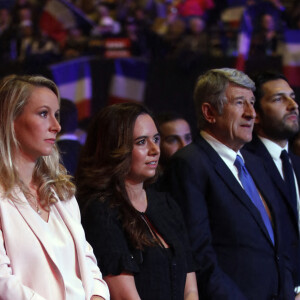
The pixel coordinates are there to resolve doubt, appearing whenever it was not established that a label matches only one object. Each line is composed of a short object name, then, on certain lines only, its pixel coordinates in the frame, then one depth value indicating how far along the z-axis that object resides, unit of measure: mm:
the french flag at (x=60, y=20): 22125
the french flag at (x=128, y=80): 20766
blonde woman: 5625
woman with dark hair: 6602
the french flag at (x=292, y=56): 17172
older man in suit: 7398
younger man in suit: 8492
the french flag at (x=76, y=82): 19797
